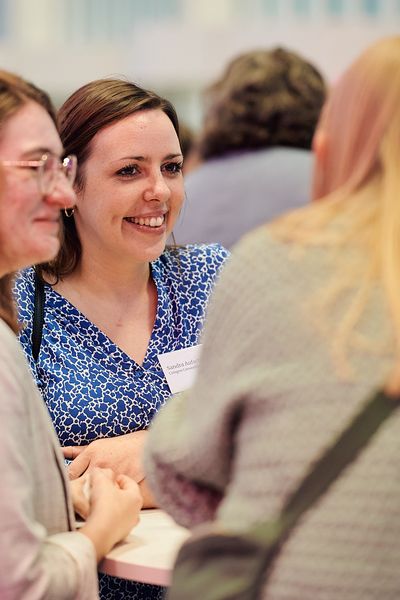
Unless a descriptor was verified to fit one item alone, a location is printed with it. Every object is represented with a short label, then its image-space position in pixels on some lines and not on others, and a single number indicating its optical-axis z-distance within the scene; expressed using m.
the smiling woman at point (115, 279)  2.41
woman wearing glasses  1.98
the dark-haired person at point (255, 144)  3.08
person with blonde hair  1.86
